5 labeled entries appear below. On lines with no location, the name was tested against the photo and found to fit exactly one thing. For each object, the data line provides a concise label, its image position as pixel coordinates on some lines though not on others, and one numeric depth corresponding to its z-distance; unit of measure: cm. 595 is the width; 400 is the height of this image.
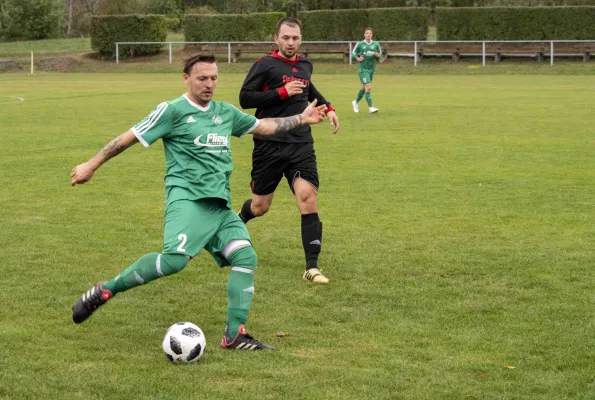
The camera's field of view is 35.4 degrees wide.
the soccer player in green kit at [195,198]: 614
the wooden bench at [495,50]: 4722
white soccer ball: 582
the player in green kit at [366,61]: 2492
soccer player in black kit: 853
